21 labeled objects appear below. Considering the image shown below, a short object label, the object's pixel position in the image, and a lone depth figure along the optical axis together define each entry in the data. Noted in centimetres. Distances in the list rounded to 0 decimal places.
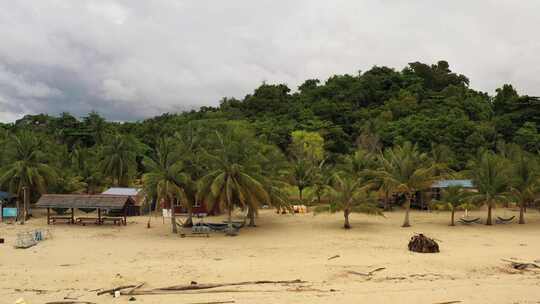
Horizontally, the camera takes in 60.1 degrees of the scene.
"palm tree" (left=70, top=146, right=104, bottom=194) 4503
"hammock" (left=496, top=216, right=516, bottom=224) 3356
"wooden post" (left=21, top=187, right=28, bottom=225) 3447
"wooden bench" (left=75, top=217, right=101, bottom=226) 3388
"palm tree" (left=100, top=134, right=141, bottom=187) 4381
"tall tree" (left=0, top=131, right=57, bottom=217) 3488
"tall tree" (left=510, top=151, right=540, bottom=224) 3191
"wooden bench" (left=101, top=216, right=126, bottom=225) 3347
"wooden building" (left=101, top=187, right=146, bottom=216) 3897
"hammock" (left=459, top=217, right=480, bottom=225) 3300
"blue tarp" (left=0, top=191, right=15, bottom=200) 3650
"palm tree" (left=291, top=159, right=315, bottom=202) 4447
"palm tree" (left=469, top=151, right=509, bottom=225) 3117
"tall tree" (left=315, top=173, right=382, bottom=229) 2977
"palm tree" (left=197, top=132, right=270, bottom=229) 2786
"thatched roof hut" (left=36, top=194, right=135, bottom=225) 3278
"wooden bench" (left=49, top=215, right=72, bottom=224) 3384
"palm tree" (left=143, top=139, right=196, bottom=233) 2836
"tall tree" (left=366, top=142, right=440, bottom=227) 3102
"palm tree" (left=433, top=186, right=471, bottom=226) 3158
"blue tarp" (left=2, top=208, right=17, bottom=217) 3622
